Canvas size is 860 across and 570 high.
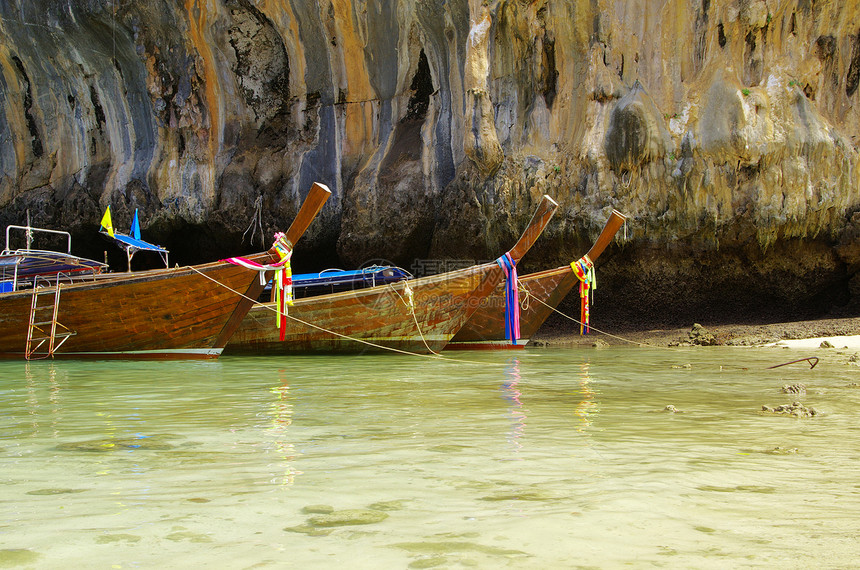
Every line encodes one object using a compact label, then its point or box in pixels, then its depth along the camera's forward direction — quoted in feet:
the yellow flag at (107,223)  35.29
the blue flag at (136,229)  38.40
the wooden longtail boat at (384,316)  27.89
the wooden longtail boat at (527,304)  31.59
